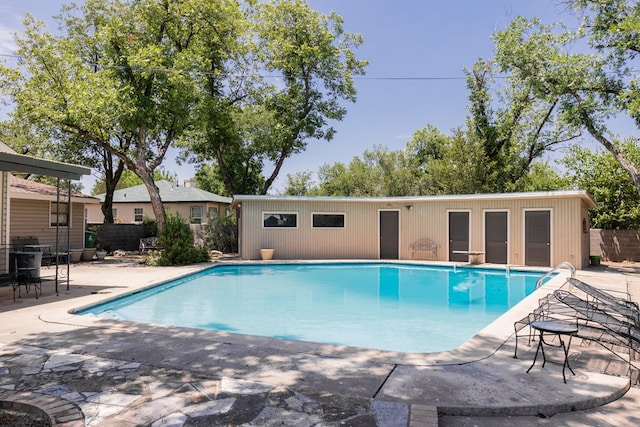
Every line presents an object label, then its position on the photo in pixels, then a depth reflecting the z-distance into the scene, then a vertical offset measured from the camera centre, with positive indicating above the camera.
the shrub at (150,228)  19.63 -0.09
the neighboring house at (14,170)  6.74 +0.97
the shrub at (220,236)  18.53 -0.43
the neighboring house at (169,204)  24.34 +1.34
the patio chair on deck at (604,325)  3.82 -0.94
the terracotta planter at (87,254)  15.16 -1.05
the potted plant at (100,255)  15.45 -1.10
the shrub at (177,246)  13.62 -0.66
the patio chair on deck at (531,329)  4.60 -1.23
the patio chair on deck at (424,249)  15.24 -0.78
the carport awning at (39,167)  6.65 +1.02
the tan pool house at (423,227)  13.08 +0.04
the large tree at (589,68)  13.24 +5.47
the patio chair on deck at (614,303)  4.43 -0.87
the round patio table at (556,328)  3.46 -0.86
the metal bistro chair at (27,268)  7.04 -0.74
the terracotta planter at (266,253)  15.27 -0.99
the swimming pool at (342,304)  6.55 -1.60
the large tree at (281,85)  18.33 +6.62
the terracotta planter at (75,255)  14.53 -1.04
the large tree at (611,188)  15.96 +1.66
